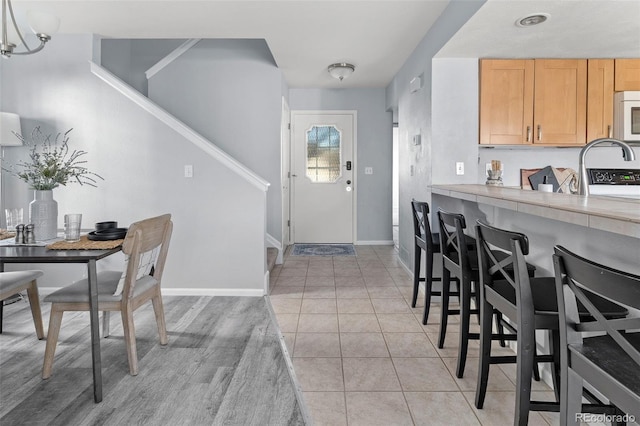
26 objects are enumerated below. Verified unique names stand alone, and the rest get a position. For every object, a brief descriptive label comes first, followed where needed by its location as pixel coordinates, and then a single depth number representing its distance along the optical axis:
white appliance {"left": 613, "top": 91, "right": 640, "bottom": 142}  3.64
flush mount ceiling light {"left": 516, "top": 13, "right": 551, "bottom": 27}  2.72
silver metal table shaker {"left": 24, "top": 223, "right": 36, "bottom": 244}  2.32
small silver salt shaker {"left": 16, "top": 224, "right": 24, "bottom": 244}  2.32
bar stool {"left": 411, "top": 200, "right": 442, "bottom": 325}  3.06
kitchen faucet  2.07
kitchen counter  1.28
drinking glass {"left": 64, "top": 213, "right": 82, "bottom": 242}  2.29
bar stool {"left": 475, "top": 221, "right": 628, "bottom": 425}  1.50
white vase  2.44
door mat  5.65
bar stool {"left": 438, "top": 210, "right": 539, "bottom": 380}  2.22
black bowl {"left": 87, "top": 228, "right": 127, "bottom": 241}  2.33
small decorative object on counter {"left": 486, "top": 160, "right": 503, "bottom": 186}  3.45
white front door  6.33
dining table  1.95
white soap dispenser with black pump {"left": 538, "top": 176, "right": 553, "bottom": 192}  3.08
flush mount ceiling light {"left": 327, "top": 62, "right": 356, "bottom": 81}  4.84
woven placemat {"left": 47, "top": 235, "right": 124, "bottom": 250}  2.14
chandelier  2.33
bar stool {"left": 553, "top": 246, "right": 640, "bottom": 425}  0.97
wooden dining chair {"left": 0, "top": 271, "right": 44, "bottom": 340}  2.35
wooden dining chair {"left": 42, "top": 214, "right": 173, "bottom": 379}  2.13
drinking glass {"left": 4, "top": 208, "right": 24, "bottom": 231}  2.47
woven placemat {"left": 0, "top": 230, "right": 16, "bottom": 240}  2.47
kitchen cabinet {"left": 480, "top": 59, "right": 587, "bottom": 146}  3.62
